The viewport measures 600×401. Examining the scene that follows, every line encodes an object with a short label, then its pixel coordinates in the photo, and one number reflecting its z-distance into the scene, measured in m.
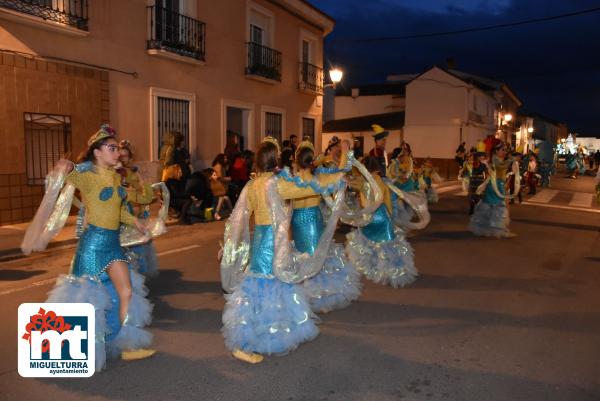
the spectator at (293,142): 14.09
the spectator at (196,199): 11.74
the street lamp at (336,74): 18.13
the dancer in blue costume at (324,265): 5.50
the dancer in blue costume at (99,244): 4.05
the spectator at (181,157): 11.31
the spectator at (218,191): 12.40
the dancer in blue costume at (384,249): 6.69
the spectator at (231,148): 13.88
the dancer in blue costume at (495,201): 10.48
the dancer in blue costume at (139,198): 5.88
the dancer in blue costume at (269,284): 4.26
